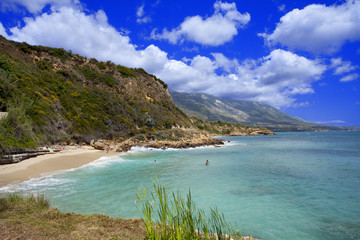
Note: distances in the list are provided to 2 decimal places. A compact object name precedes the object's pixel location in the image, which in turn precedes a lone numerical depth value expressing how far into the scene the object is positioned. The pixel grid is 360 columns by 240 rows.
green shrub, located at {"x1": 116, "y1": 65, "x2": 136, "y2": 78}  55.19
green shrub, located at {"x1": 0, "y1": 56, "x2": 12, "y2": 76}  24.73
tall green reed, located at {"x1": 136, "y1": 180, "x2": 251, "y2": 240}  2.72
